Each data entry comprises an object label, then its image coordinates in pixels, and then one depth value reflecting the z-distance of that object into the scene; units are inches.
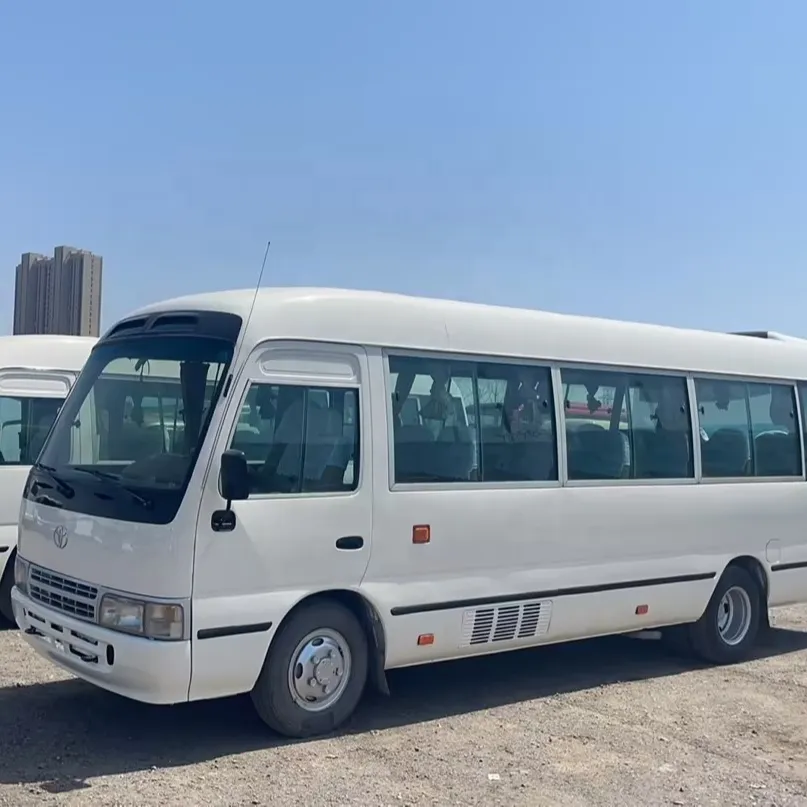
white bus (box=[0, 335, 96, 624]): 364.2
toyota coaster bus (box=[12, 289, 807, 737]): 233.1
